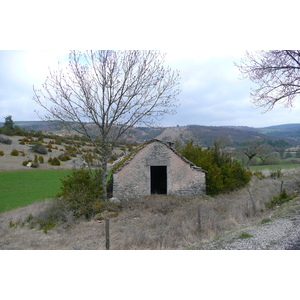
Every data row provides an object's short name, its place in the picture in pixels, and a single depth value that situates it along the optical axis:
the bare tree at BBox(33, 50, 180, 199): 14.35
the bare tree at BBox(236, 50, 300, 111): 13.67
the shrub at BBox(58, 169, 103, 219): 13.04
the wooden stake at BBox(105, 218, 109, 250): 7.66
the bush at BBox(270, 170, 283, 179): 24.43
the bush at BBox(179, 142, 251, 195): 16.20
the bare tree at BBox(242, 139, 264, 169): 38.44
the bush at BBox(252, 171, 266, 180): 25.05
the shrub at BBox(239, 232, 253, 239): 7.61
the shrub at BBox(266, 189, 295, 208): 12.10
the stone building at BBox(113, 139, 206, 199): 15.00
